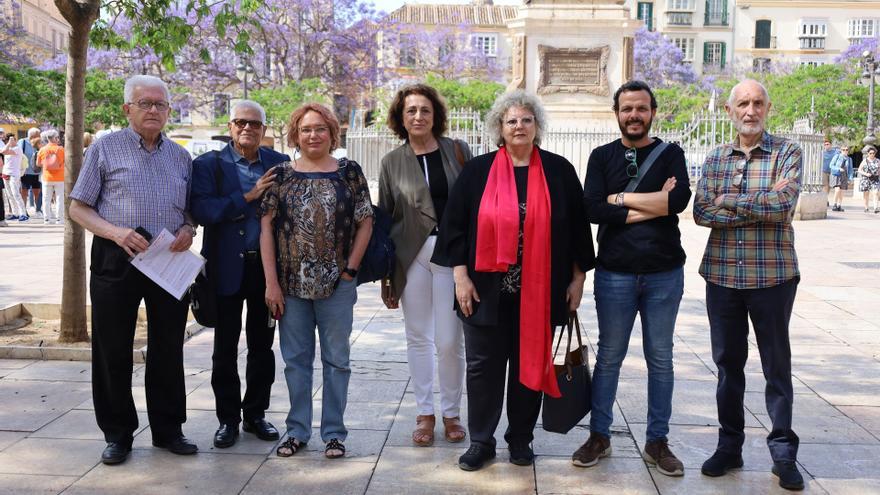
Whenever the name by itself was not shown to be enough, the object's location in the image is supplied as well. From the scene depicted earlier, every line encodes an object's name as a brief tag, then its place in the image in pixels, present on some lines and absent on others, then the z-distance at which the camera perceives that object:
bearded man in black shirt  4.59
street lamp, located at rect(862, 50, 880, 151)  30.30
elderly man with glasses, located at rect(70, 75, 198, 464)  4.82
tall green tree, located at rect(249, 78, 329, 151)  36.09
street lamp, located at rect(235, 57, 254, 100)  31.46
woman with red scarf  4.66
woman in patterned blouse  4.86
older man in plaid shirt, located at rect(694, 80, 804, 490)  4.50
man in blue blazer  4.99
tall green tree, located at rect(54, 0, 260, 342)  7.15
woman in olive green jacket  5.16
